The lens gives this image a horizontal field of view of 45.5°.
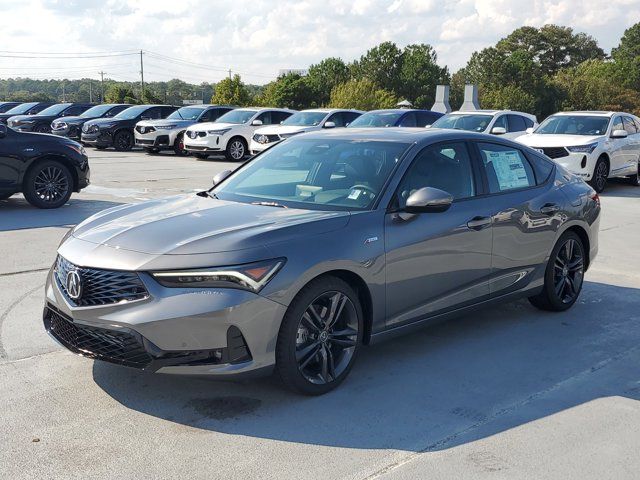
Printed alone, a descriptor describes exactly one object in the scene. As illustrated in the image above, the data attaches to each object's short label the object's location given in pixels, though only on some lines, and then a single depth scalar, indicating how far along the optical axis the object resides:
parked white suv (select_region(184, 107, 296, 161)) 23.58
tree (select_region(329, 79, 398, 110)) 49.44
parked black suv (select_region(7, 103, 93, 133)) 30.85
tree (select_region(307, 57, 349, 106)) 80.62
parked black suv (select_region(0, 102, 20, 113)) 39.09
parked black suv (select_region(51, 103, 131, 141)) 29.36
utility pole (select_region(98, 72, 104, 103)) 116.65
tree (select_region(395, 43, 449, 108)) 91.31
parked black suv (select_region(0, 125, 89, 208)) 11.57
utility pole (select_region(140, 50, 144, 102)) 94.21
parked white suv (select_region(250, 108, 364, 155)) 22.25
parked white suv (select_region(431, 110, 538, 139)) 18.30
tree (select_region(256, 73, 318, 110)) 57.69
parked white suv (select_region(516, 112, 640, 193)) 15.84
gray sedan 4.16
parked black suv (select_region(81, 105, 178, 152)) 26.91
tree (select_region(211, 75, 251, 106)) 52.41
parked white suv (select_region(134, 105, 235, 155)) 25.25
